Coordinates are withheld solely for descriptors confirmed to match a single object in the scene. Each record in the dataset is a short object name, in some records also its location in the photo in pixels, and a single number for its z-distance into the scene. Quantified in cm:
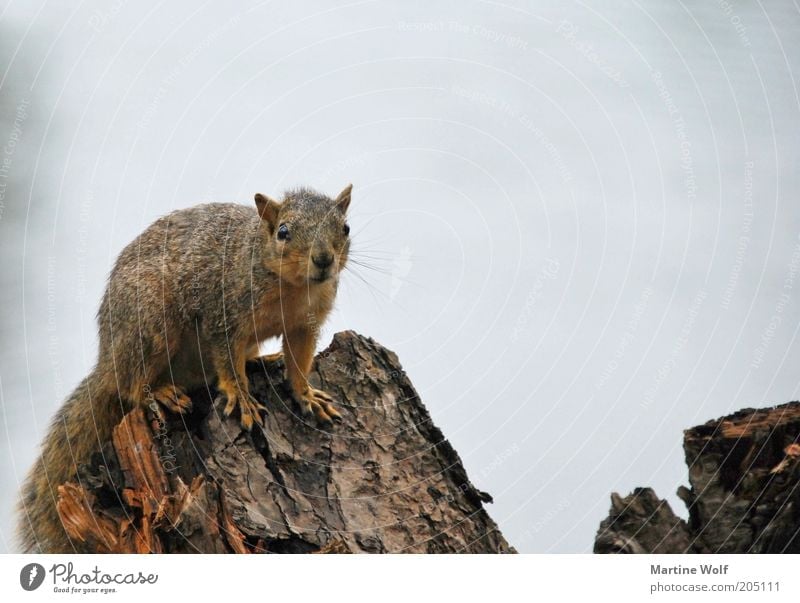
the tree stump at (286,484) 713
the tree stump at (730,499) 686
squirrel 810
